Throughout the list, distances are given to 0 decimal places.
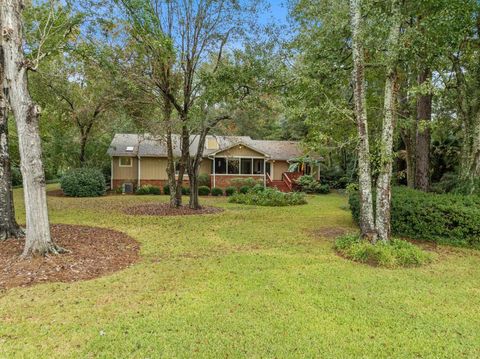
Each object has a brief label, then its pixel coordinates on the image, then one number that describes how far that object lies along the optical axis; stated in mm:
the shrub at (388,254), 6551
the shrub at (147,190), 21445
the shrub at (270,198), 16969
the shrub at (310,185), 23266
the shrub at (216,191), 21938
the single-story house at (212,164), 23000
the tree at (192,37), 12820
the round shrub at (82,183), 19211
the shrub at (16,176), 24781
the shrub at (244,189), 21208
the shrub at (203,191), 21812
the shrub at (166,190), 22155
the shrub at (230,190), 21688
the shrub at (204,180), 23272
